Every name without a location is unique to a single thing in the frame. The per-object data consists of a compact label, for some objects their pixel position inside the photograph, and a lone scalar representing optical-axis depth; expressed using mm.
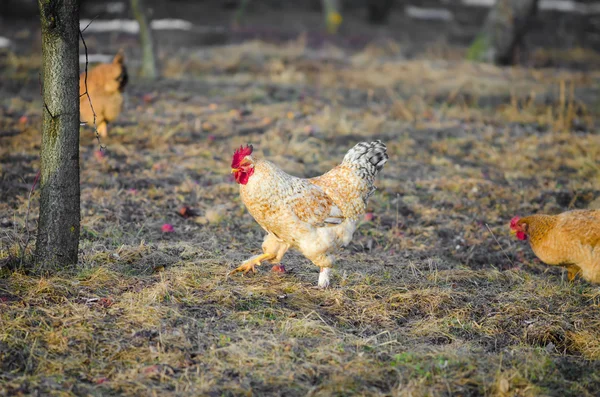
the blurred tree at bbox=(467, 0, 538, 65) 29625
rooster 9281
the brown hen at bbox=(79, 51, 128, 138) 16359
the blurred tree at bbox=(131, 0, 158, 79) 23237
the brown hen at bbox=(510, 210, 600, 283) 10086
